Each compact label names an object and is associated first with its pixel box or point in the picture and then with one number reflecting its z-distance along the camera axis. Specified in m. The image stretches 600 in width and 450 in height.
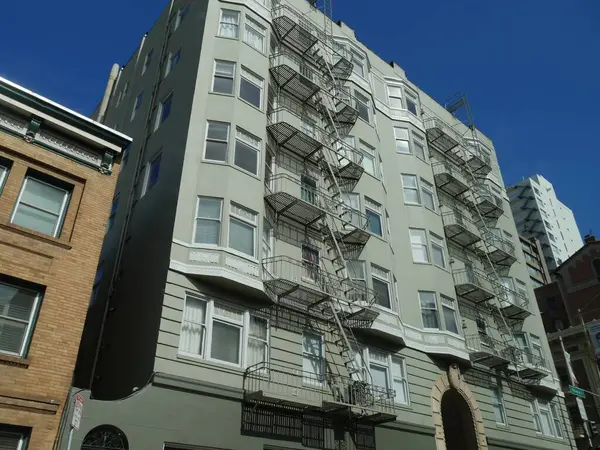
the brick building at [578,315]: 47.53
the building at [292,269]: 16.62
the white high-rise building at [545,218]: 117.25
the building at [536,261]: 90.39
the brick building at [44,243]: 12.60
